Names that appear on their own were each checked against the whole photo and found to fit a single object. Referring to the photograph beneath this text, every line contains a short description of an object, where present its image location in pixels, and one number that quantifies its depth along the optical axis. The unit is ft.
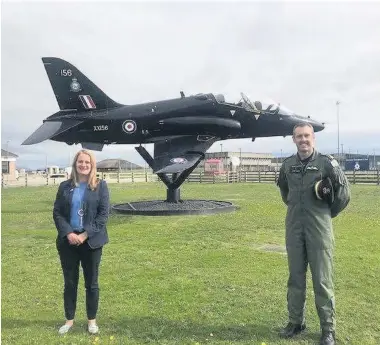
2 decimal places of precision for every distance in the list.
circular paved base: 42.78
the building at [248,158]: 215.02
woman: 14.33
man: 13.56
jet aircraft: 45.83
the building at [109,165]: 247.29
